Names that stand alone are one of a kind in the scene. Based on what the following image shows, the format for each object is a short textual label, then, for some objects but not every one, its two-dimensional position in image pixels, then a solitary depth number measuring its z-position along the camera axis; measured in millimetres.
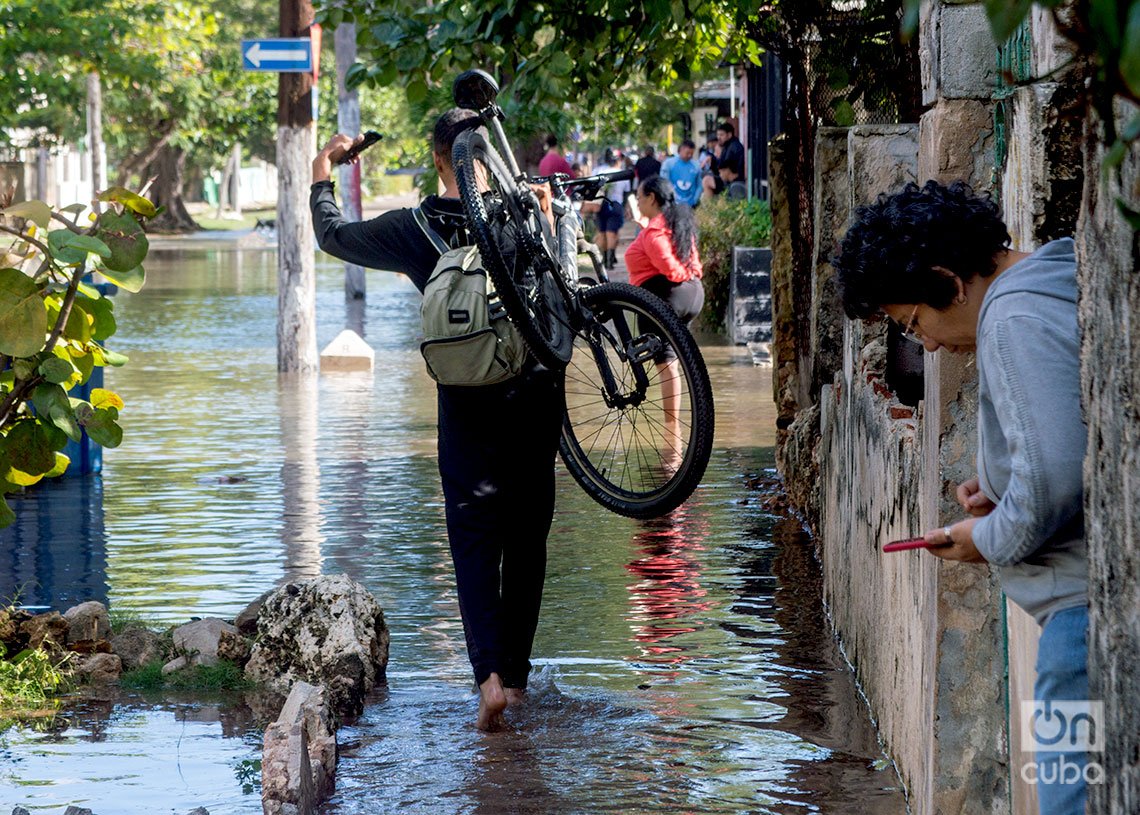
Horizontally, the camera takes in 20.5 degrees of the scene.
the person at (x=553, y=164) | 41928
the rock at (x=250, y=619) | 11182
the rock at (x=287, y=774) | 7976
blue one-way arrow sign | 26042
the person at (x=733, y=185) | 45126
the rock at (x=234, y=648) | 10828
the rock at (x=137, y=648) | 10942
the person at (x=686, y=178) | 45100
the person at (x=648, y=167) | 47952
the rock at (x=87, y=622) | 11002
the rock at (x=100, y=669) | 10722
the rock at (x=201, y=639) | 10875
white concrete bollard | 27961
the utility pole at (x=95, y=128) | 66850
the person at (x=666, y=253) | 19445
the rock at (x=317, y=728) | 8536
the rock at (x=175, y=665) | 10735
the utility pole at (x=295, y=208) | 27014
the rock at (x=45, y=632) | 10722
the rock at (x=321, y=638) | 10342
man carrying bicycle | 9749
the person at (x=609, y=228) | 44049
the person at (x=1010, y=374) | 5034
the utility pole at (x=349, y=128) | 41315
